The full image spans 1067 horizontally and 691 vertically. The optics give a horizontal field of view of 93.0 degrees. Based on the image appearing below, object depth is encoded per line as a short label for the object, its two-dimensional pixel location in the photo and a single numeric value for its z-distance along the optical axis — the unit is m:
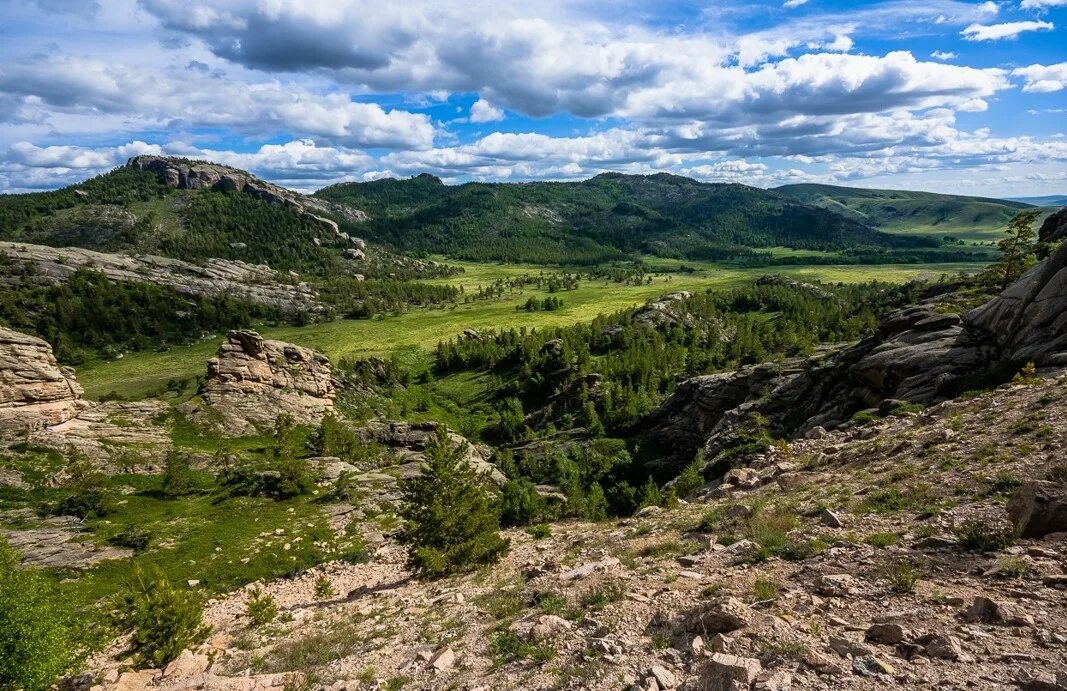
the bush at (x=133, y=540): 40.82
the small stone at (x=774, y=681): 9.84
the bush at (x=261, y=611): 26.94
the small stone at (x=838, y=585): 13.70
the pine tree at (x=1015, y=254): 54.47
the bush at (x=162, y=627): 20.47
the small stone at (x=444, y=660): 15.22
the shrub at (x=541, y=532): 37.15
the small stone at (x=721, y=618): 12.80
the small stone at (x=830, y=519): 18.96
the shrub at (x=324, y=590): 33.00
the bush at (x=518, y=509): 48.03
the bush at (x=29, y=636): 16.25
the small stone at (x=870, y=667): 9.80
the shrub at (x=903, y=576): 13.16
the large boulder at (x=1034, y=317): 33.53
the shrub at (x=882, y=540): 16.09
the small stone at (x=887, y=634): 10.69
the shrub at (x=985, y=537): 14.05
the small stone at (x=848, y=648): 10.50
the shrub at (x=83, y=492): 43.66
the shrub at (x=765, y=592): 14.08
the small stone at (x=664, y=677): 11.19
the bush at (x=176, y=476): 50.47
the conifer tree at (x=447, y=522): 30.59
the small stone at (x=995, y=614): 10.62
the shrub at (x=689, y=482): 45.25
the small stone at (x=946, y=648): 9.86
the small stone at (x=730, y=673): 10.32
